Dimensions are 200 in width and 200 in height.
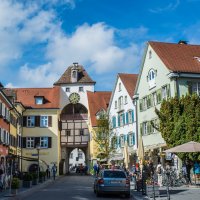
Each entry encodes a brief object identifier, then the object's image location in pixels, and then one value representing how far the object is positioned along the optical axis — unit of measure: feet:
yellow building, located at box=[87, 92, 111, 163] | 142.41
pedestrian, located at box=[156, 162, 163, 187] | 66.01
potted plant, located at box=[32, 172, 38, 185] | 76.40
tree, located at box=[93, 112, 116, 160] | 123.04
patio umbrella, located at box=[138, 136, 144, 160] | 58.28
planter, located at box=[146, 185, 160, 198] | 44.39
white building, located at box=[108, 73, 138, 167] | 112.88
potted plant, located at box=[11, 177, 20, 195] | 51.37
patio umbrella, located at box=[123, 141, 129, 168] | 72.25
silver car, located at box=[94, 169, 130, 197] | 48.57
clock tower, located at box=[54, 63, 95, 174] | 147.93
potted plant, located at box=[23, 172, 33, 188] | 69.23
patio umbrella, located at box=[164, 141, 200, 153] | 54.03
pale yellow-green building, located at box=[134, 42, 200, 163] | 84.91
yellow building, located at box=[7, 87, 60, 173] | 138.18
